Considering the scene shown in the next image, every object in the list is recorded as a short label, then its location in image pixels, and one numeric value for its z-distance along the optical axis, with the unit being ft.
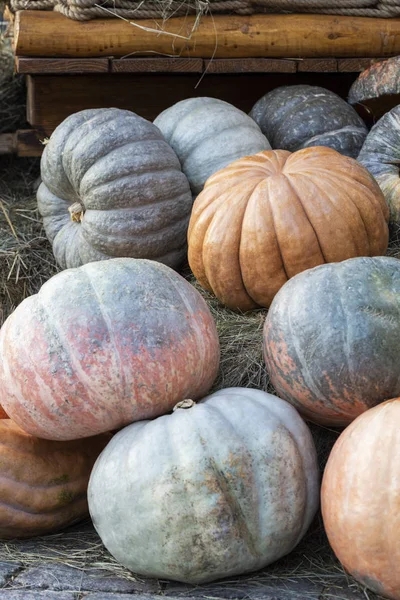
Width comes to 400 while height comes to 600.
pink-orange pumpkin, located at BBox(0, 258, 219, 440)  7.49
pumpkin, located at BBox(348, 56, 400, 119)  13.19
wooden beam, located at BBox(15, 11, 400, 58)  13.30
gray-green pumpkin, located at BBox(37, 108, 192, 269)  11.66
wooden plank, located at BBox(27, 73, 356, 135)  14.03
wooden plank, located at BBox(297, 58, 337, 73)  14.14
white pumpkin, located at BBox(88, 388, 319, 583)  6.76
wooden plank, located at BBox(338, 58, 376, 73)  14.32
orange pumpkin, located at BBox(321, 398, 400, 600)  6.34
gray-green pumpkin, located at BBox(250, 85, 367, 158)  13.15
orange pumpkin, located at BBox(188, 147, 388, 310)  9.93
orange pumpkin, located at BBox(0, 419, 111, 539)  8.00
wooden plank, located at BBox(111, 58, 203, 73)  13.62
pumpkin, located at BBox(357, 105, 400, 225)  12.24
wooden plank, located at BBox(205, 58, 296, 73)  13.88
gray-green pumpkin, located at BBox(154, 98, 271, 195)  12.37
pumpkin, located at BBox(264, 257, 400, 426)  7.50
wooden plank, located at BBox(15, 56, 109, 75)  13.39
